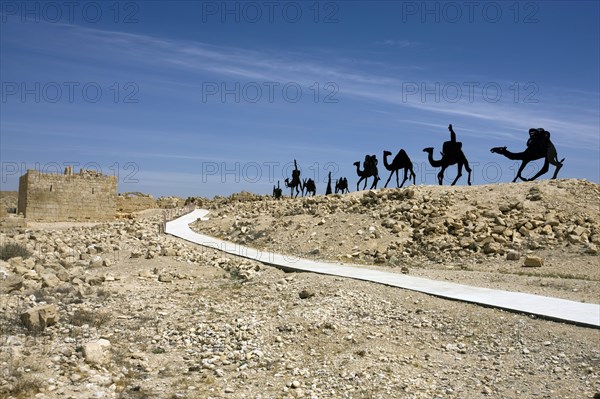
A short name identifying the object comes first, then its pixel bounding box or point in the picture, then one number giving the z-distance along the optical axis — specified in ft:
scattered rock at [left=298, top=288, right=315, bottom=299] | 30.66
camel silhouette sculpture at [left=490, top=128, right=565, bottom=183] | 56.90
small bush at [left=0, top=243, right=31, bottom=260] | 45.81
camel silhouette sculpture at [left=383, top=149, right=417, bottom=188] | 68.18
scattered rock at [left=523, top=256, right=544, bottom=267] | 39.99
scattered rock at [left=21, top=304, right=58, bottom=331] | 24.50
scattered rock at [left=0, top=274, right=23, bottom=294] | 32.02
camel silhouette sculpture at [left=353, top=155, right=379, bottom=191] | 77.88
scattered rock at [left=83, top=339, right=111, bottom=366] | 21.15
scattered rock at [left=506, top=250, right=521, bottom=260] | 42.73
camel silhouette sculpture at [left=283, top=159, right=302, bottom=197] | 106.27
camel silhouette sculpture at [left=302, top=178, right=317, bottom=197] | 109.81
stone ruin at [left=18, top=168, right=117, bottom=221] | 90.22
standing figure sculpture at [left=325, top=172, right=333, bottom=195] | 99.00
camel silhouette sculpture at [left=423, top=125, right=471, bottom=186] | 60.18
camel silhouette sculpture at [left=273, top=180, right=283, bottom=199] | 119.75
